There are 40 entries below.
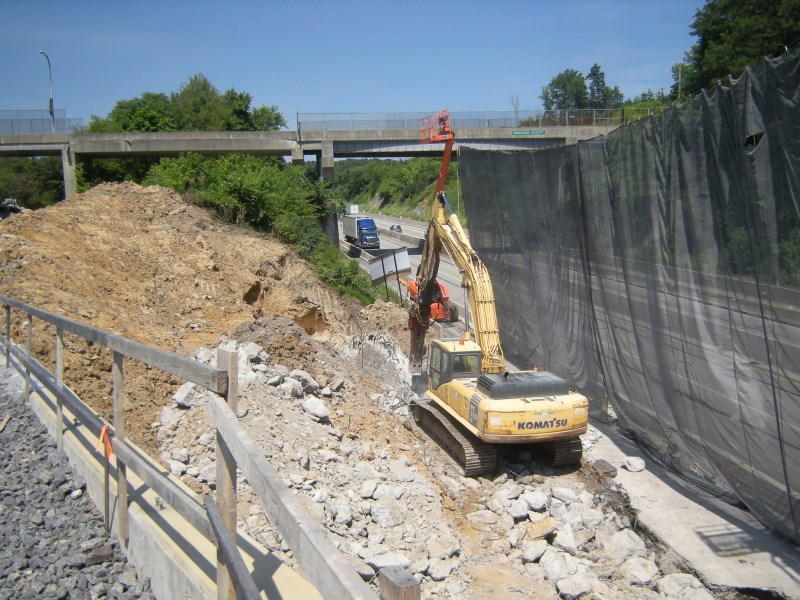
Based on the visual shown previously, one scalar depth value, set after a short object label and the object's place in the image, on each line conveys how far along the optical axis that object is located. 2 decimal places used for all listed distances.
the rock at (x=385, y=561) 7.89
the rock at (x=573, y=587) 8.45
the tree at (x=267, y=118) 74.00
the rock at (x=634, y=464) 12.00
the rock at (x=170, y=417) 10.41
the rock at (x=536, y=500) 10.86
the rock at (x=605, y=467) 12.03
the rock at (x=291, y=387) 12.09
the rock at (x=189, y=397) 10.66
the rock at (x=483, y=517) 10.66
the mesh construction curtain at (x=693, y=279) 8.88
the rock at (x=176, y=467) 8.69
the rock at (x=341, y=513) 8.87
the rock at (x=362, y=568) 7.38
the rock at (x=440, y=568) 8.45
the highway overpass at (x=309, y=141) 37.62
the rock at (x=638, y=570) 8.83
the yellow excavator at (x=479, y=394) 11.66
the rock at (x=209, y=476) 8.58
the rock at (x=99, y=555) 4.37
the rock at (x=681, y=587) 8.32
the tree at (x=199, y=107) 60.94
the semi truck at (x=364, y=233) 50.94
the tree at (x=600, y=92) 121.17
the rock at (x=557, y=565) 8.95
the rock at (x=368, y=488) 9.82
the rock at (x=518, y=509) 10.65
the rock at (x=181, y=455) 9.15
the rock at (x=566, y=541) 9.63
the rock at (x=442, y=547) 8.92
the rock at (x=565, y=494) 11.09
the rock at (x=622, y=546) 9.48
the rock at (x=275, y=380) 11.99
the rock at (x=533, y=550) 9.42
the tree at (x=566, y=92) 125.62
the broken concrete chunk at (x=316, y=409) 11.93
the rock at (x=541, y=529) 10.10
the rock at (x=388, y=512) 9.40
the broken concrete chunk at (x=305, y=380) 12.98
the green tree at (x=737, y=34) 38.47
